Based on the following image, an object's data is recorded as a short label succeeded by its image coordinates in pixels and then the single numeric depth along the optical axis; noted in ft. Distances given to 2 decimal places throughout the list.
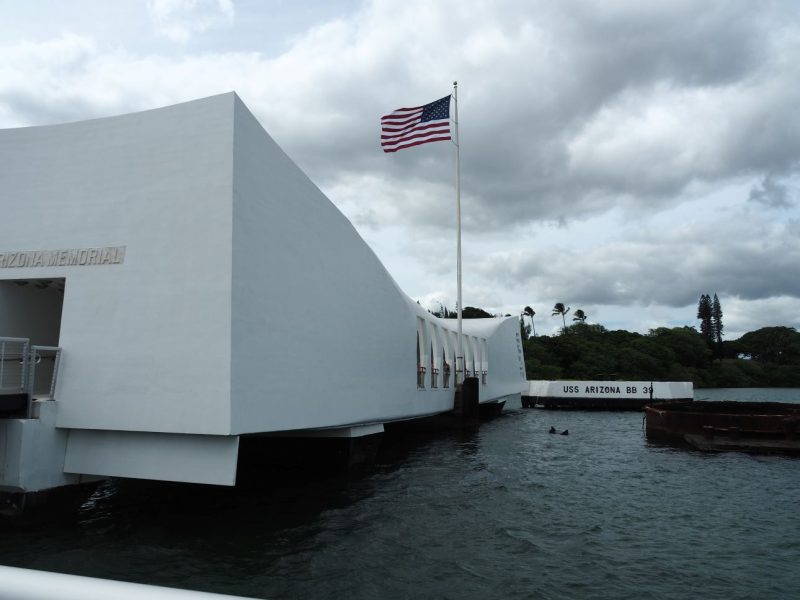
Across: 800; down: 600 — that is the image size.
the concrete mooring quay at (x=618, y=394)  132.77
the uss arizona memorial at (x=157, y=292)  30.60
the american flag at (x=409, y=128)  64.08
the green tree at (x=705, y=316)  373.11
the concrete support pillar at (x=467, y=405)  83.15
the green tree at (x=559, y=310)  378.32
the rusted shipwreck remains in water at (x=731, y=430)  68.08
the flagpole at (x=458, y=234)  83.66
